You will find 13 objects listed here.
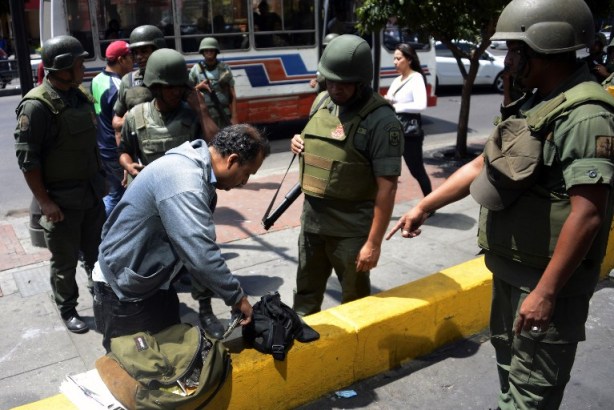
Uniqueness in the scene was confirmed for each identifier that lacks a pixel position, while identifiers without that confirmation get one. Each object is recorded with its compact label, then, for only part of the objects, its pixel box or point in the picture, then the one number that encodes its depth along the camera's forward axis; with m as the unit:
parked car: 16.03
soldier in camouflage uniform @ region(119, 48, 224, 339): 3.70
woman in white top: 5.95
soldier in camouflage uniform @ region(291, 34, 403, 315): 3.07
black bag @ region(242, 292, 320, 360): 2.77
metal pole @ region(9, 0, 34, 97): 5.29
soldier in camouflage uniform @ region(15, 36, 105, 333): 3.65
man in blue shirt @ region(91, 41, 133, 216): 4.90
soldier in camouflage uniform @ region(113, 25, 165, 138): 4.36
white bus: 8.87
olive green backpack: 2.31
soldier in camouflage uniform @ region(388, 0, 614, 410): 1.98
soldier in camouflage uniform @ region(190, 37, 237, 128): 7.23
